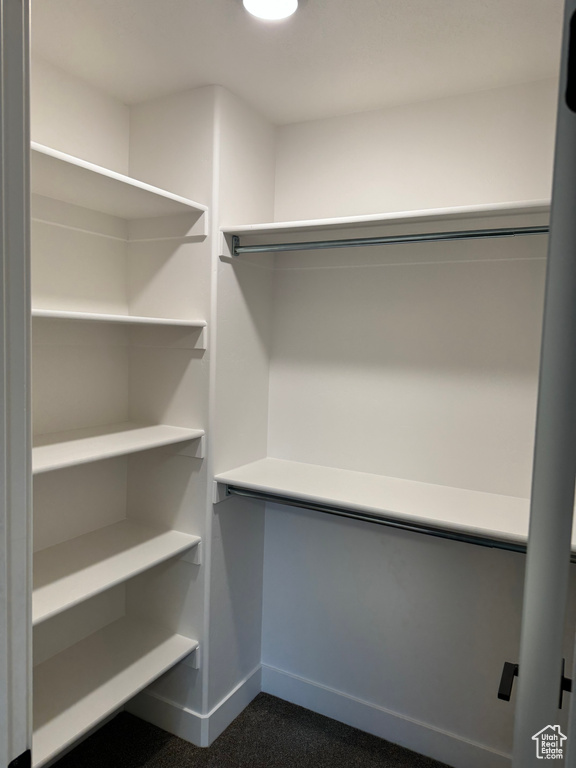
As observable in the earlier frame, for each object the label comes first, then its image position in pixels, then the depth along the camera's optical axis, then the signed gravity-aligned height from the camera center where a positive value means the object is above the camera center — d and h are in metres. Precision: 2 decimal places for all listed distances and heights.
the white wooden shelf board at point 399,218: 1.47 +0.42
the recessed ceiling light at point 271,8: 1.37 +0.92
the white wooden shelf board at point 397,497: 1.59 -0.52
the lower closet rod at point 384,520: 1.57 -0.58
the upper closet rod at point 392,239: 1.55 +0.37
